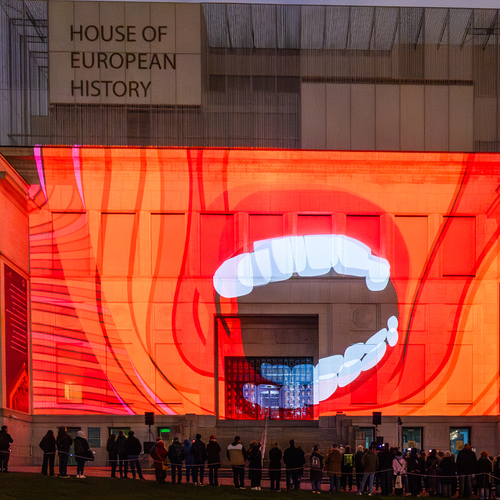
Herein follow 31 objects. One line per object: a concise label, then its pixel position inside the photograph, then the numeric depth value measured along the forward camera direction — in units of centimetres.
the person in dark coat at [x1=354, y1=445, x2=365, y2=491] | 2337
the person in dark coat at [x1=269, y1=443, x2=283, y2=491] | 2280
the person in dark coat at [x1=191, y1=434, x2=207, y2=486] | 2320
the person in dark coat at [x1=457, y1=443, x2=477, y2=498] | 2242
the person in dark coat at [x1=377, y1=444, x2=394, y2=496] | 2325
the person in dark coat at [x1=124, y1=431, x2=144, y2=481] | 2358
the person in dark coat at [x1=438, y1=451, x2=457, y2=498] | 2297
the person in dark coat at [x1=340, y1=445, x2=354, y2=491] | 2369
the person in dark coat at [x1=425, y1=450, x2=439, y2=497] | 2331
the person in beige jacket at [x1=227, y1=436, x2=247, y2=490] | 2278
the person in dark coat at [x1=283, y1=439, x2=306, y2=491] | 2286
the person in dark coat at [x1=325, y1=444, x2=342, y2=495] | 2308
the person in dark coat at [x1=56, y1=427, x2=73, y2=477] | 2283
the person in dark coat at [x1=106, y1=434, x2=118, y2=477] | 2397
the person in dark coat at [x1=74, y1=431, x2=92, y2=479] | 2261
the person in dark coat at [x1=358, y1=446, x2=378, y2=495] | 2291
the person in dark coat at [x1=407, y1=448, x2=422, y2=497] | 2319
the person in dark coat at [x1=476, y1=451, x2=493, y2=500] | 2230
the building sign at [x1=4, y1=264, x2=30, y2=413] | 3149
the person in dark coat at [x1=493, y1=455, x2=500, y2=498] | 2238
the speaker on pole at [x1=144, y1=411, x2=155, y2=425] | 3069
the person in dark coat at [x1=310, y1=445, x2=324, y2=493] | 2278
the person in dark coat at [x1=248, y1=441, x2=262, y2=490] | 2283
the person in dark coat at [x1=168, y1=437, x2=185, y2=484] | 2344
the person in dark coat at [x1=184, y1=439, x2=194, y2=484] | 2338
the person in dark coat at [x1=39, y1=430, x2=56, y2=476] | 2266
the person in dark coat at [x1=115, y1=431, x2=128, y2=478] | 2370
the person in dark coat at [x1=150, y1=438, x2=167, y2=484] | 2286
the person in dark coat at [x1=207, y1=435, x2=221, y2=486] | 2316
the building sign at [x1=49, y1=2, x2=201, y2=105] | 3666
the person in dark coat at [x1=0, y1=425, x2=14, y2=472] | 2344
